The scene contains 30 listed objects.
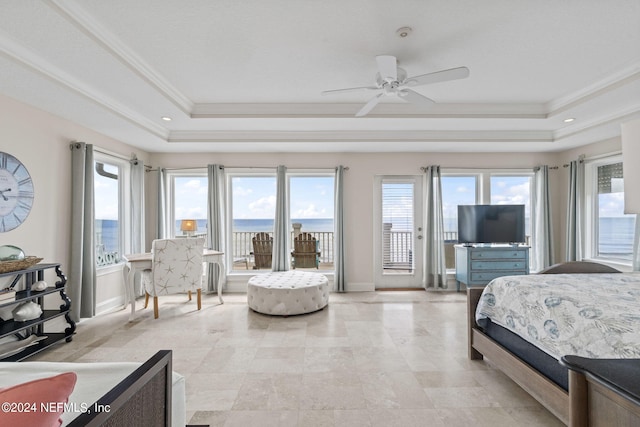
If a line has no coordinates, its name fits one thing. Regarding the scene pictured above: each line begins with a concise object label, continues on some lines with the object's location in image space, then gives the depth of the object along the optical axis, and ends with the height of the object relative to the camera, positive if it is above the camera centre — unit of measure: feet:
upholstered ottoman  12.71 -3.32
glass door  17.70 -0.38
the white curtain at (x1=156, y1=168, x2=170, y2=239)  16.70 +0.62
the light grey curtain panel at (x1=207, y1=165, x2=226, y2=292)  16.57 -0.11
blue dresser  15.57 -2.32
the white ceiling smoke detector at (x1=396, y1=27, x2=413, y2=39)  7.43 +4.61
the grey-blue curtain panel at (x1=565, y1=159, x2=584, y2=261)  15.62 +0.33
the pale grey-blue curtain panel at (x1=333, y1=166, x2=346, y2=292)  16.78 -0.80
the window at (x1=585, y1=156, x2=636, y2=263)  14.43 +0.04
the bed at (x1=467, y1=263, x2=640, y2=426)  3.42 -2.04
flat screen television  16.17 -0.37
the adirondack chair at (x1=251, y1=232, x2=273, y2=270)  17.46 -1.62
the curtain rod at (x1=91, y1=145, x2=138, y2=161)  13.00 +3.01
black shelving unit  8.59 -3.10
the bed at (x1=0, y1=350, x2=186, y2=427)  2.66 -1.96
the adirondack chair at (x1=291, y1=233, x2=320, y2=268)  17.35 -1.97
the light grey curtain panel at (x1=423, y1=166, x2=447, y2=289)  16.96 -0.99
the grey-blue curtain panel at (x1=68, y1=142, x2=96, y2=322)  11.59 -0.67
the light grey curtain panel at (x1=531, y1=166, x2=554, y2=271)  16.94 -0.34
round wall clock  9.37 +0.84
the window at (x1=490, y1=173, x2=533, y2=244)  17.80 +1.53
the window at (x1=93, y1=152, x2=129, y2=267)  13.85 +0.52
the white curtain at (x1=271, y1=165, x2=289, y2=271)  16.72 -0.56
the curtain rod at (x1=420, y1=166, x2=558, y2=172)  17.24 +2.77
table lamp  15.55 -0.38
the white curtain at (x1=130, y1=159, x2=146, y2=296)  15.46 +0.42
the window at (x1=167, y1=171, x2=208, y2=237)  17.71 +1.06
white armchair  12.49 -2.09
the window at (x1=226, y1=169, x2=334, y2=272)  17.51 +1.00
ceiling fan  7.59 +3.72
